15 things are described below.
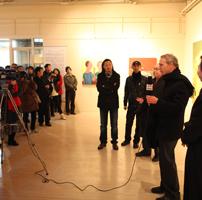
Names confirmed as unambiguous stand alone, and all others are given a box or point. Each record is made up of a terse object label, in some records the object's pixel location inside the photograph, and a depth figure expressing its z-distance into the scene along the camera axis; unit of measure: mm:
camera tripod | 4695
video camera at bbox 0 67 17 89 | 4707
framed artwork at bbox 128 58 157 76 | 10461
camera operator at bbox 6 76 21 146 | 5469
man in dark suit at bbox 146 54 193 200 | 2990
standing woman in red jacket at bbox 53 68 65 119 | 9127
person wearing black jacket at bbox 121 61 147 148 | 5336
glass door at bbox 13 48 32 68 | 11094
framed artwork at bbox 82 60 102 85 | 10711
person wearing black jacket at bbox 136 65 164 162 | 3242
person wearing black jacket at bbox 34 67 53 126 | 7359
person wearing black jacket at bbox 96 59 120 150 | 5355
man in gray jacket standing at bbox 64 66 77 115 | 10109
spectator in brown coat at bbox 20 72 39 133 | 6387
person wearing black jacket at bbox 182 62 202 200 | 2443
